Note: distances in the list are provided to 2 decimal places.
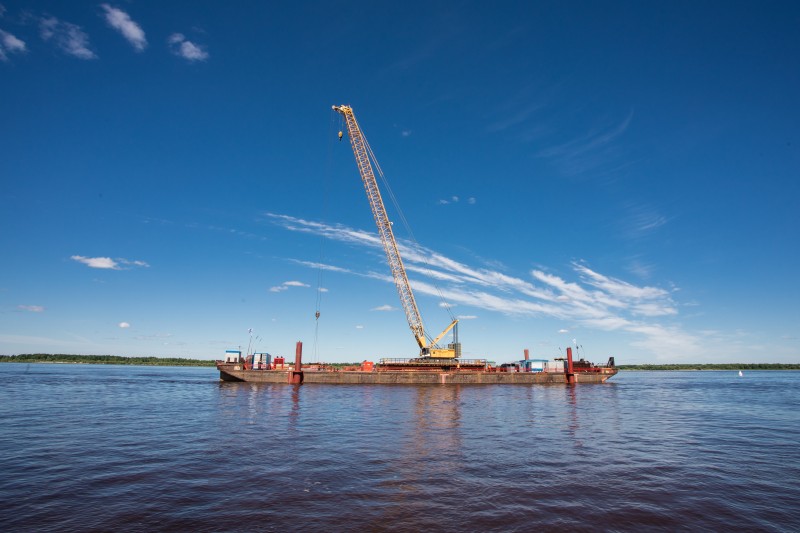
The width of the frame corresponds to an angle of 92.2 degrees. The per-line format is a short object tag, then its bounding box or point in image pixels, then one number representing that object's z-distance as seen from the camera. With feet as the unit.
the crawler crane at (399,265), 261.65
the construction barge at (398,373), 249.34
